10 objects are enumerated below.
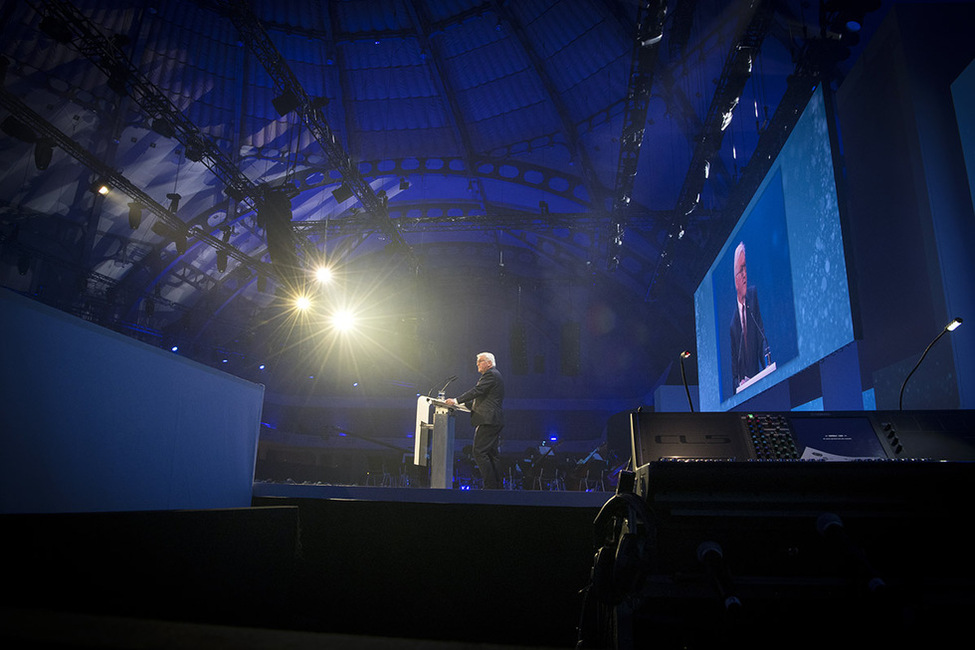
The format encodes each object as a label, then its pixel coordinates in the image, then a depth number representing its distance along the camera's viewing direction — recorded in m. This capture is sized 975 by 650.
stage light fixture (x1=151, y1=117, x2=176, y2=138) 7.80
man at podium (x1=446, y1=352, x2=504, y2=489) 5.19
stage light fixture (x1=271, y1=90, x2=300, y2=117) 7.62
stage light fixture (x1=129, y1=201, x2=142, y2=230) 9.28
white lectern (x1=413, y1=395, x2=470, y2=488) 4.99
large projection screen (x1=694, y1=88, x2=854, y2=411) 2.96
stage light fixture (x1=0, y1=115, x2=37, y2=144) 7.22
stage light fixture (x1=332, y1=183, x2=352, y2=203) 9.77
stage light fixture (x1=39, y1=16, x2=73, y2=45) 6.17
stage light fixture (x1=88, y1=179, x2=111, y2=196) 8.67
